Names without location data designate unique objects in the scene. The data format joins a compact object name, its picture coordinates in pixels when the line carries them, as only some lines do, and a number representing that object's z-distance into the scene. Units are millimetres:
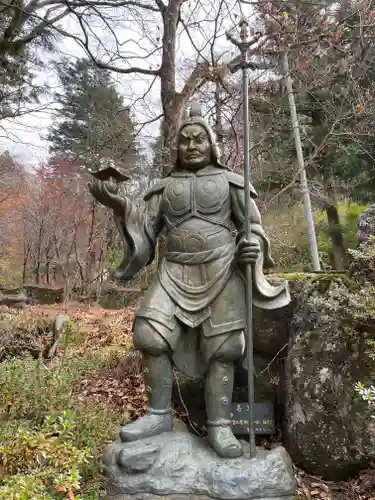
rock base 2781
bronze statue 3143
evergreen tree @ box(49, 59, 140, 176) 8633
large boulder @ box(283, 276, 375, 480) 3363
